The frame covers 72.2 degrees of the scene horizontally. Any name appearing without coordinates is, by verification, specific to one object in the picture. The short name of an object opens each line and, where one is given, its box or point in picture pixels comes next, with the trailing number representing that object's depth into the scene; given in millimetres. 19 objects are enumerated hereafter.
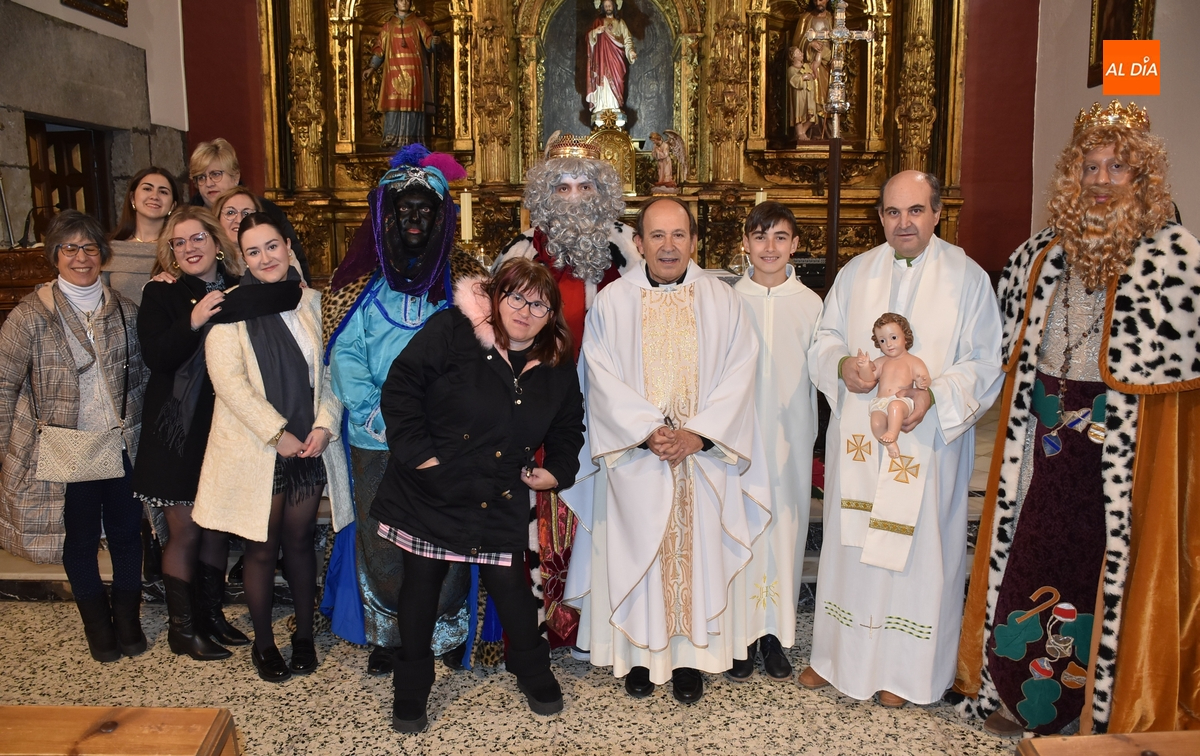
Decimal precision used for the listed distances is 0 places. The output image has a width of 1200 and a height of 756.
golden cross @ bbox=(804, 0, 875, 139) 4902
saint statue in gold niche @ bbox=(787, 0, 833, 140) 7902
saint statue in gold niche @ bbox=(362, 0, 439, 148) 8117
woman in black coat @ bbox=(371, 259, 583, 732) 2729
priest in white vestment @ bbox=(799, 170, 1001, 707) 2795
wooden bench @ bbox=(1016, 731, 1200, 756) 1555
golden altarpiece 7969
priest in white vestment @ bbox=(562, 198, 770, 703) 2893
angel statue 7883
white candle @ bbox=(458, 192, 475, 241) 4761
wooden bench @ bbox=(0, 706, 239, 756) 1615
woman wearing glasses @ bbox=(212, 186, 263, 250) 3688
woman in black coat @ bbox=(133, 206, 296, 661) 3010
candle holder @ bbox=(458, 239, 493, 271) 5443
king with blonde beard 2467
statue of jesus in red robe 8086
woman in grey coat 3170
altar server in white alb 3162
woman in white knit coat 2949
